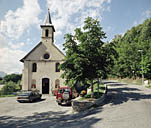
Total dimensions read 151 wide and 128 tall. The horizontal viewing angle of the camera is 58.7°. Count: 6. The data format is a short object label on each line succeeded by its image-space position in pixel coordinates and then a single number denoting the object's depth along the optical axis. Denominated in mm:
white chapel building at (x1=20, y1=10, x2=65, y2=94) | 23631
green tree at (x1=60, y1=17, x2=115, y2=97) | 12492
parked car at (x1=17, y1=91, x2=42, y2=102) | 16562
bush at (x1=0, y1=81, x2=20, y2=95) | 25672
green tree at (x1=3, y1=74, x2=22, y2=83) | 81562
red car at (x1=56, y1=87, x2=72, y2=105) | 14469
